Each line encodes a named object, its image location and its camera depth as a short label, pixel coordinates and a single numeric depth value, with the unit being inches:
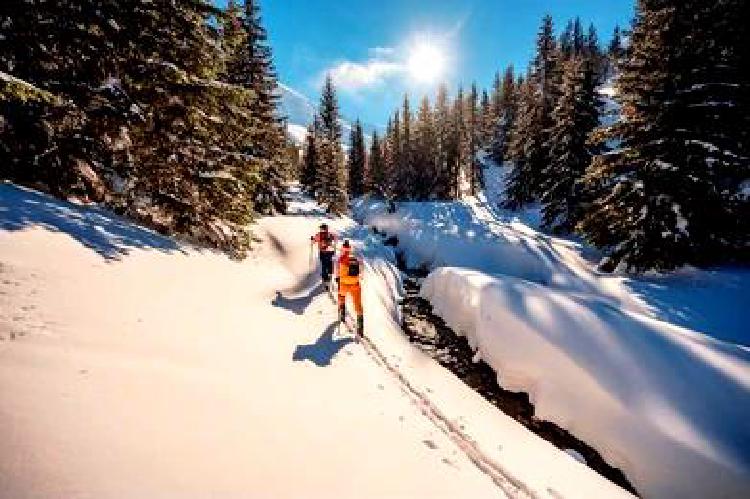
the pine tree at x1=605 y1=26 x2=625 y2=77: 4131.4
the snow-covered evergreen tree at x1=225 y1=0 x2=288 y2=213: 1347.2
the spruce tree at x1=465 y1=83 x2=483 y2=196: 3218.5
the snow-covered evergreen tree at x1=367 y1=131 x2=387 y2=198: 3383.4
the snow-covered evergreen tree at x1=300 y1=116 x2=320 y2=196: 2456.2
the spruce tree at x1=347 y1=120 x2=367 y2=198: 3403.1
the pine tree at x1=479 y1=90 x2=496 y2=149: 3995.6
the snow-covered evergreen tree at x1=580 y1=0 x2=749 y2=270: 774.5
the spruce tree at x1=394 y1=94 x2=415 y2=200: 3383.4
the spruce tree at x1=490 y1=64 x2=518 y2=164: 3548.2
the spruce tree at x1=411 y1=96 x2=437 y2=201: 3257.9
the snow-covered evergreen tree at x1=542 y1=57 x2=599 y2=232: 1366.9
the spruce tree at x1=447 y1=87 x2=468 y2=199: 2962.6
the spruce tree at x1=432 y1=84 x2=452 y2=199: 3026.6
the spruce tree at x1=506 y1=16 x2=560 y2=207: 1820.9
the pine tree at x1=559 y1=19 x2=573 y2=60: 4284.2
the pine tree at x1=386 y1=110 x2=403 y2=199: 3440.0
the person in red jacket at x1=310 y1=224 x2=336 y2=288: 674.2
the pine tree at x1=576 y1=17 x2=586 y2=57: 4195.9
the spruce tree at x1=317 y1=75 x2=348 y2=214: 2224.4
